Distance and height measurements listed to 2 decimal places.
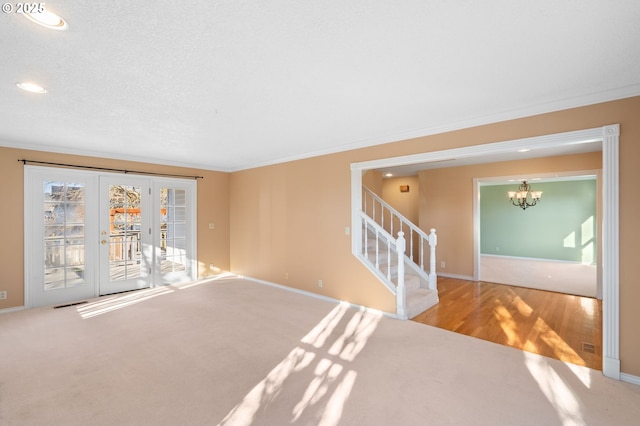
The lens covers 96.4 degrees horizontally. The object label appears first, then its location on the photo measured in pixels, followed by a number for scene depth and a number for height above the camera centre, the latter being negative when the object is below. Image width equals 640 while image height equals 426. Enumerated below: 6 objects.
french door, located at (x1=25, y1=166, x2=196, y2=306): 4.35 -0.34
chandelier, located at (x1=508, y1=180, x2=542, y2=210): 7.84 +0.43
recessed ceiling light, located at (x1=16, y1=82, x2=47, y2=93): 2.27 +1.04
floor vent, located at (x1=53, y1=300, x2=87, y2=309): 4.27 -1.39
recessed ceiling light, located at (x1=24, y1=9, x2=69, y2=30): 1.48 +1.04
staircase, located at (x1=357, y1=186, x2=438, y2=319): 3.86 -0.94
